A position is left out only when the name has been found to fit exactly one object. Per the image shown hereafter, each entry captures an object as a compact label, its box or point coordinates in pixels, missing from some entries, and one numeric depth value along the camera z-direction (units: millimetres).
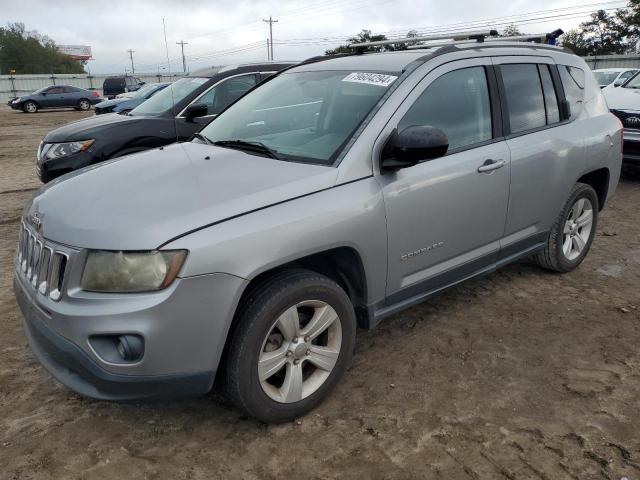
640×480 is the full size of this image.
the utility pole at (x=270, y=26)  70494
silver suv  2229
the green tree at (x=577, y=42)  50906
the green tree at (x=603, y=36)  48656
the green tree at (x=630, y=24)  46094
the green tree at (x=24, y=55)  75688
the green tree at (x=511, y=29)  51131
